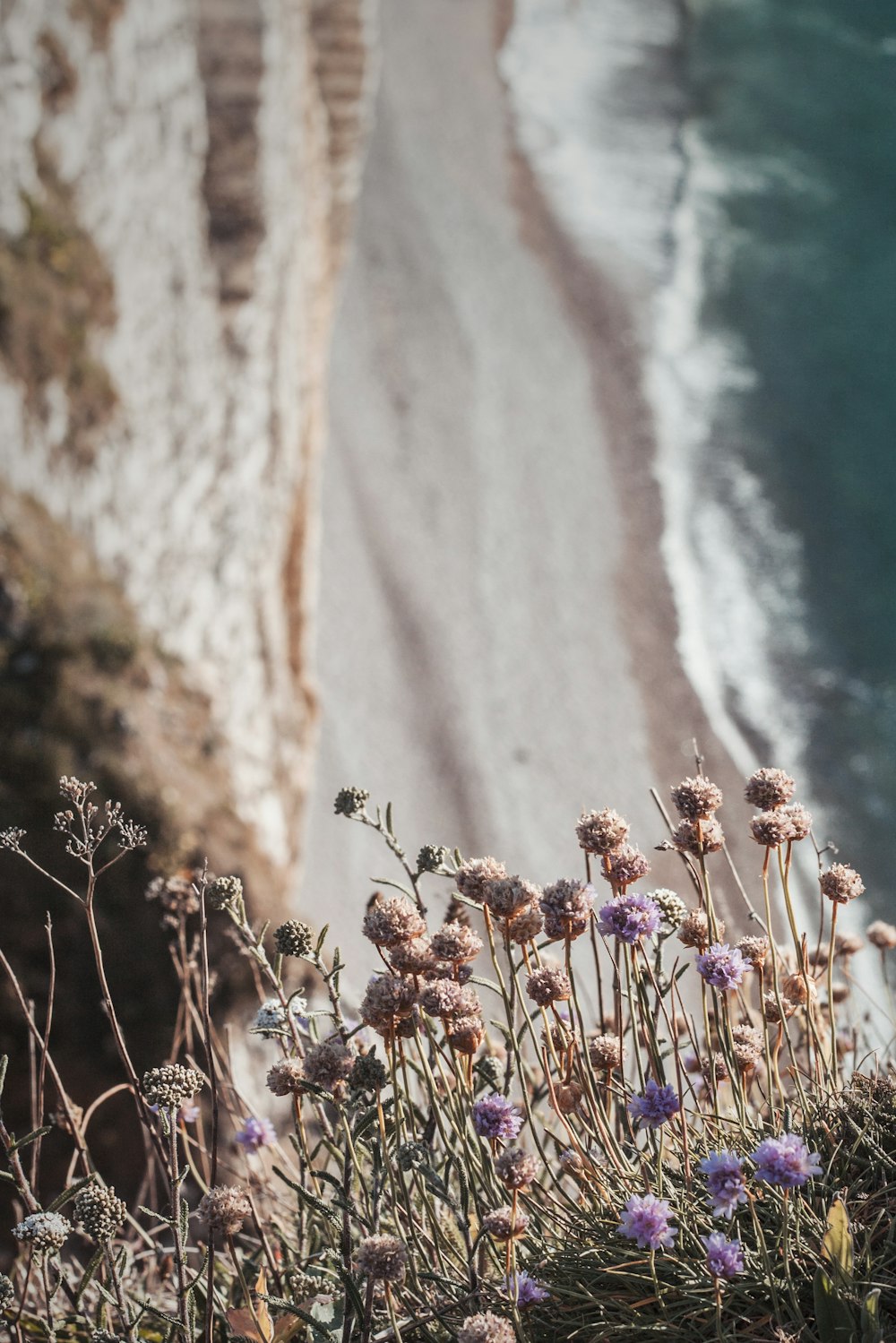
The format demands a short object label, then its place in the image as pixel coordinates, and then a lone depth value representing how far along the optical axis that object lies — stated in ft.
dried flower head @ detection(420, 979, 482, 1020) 2.91
